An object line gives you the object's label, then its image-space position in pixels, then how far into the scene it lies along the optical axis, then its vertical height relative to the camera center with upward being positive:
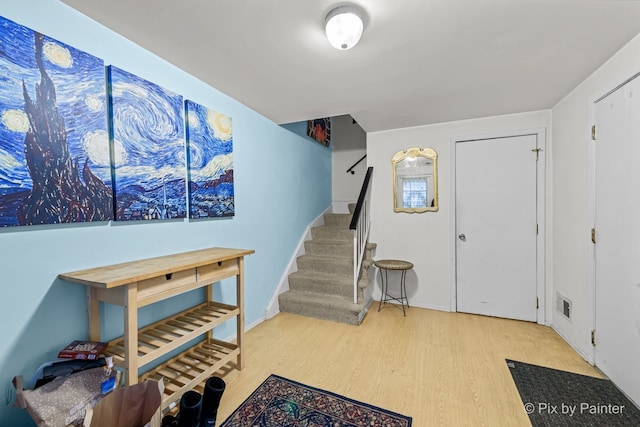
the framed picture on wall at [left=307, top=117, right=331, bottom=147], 3.80 +1.19
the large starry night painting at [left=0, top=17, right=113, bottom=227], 1.14 +0.38
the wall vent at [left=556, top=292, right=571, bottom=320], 2.36 -0.95
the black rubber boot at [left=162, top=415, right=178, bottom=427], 1.33 -1.09
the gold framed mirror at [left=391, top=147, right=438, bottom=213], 3.19 +0.33
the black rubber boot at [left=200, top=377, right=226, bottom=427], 1.38 -1.04
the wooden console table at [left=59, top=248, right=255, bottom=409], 1.24 -0.64
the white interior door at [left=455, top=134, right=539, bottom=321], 2.78 -0.24
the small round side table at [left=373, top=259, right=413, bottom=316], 3.00 -0.94
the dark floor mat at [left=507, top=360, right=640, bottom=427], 1.50 -1.23
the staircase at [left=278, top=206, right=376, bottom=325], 2.84 -0.87
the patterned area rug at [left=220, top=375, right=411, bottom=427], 1.48 -1.21
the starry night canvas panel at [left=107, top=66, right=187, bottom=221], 1.52 +0.39
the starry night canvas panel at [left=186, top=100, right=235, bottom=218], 1.97 +0.38
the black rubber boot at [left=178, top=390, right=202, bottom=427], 1.29 -1.01
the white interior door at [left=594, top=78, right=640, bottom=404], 1.59 -0.23
